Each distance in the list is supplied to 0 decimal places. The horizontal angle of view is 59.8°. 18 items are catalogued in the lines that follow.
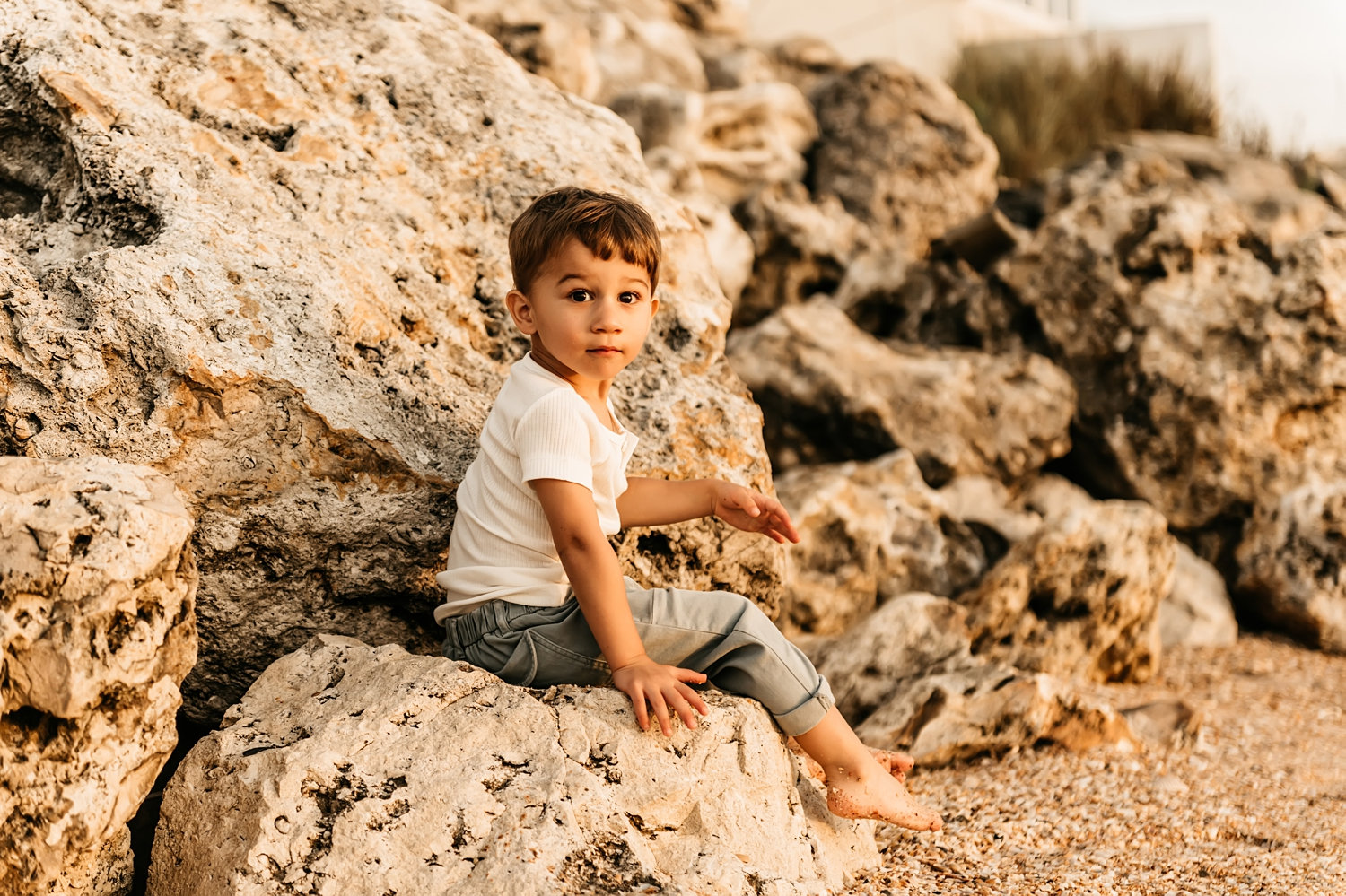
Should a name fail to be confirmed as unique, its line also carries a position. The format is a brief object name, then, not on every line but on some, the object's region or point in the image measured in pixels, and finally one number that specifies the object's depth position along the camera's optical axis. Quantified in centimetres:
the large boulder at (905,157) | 686
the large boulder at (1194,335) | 496
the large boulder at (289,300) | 245
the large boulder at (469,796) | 196
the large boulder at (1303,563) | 480
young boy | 232
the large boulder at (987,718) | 322
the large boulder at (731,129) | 650
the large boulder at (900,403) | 493
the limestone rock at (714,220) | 579
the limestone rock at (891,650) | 354
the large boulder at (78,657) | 185
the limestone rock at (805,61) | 873
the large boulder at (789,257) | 613
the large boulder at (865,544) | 417
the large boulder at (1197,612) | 480
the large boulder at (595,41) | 618
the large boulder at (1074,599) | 416
